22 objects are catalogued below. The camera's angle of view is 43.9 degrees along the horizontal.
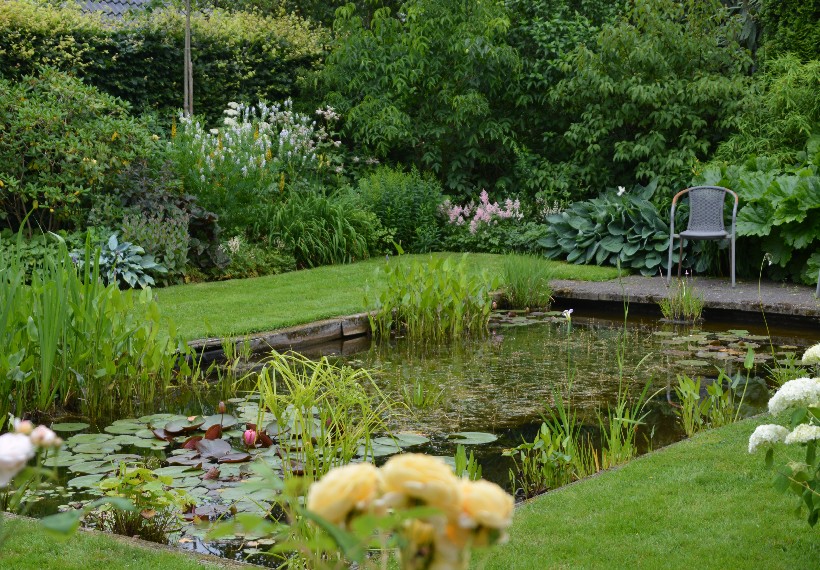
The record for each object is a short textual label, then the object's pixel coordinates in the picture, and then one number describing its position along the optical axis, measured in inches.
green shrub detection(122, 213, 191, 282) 363.6
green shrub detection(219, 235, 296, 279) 394.3
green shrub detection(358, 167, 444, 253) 464.4
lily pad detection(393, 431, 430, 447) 189.0
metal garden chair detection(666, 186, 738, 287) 386.0
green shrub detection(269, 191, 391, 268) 418.6
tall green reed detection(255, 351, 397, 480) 147.8
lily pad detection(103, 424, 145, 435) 198.4
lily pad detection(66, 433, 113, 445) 191.8
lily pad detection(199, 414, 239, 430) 198.4
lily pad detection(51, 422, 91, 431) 199.5
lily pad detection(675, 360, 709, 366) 267.9
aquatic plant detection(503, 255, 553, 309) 352.2
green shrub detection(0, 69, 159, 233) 362.0
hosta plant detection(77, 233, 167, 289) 345.7
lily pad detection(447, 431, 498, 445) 194.2
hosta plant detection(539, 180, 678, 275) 415.2
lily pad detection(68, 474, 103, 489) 166.9
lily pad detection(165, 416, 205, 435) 193.9
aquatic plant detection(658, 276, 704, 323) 330.6
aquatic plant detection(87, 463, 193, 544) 144.6
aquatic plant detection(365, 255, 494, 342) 305.0
